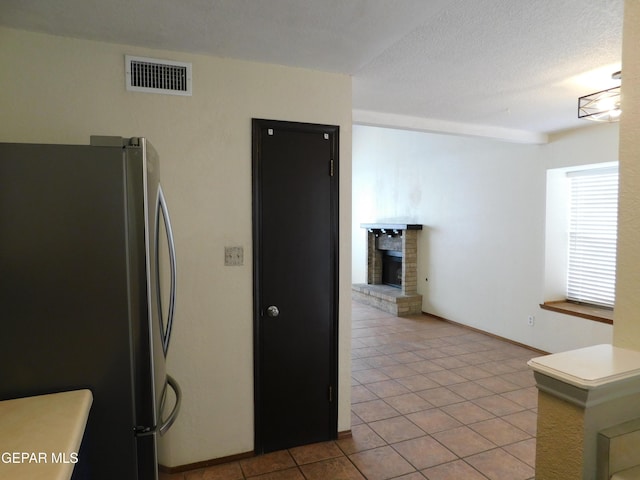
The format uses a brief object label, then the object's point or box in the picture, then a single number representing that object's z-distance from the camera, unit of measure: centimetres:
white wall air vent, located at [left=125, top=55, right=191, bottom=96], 215
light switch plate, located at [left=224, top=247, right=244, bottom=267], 241
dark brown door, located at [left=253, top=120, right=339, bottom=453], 248
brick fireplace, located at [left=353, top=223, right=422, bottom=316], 651
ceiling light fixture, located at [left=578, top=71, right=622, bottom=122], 251
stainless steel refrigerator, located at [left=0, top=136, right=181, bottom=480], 135
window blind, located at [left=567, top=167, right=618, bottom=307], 421
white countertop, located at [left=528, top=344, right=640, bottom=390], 99
